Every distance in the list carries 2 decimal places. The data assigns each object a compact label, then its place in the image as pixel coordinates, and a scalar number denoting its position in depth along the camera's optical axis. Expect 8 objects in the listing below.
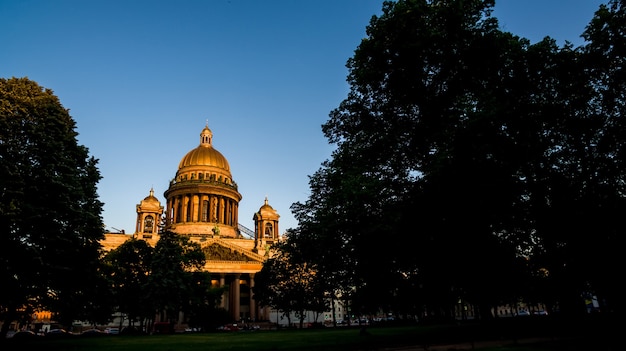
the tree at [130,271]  46.93
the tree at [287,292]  57.94
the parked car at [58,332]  51.38
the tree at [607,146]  21.23
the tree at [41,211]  19.98
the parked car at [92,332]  52.25
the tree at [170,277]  42.50
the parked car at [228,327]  58.11
